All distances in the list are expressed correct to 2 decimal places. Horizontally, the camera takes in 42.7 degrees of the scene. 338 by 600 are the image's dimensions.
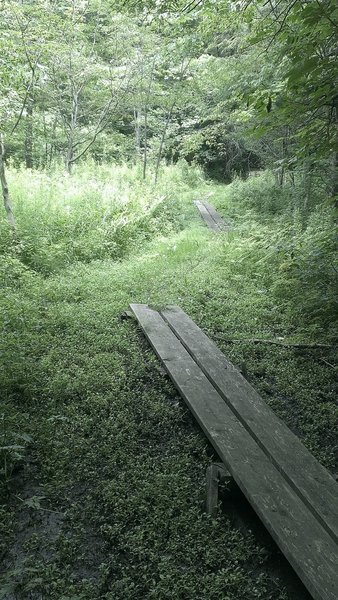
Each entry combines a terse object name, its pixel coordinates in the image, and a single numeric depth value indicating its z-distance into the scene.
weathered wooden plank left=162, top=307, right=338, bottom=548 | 2.91
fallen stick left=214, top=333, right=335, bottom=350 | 5.68
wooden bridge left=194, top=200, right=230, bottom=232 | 14.09
